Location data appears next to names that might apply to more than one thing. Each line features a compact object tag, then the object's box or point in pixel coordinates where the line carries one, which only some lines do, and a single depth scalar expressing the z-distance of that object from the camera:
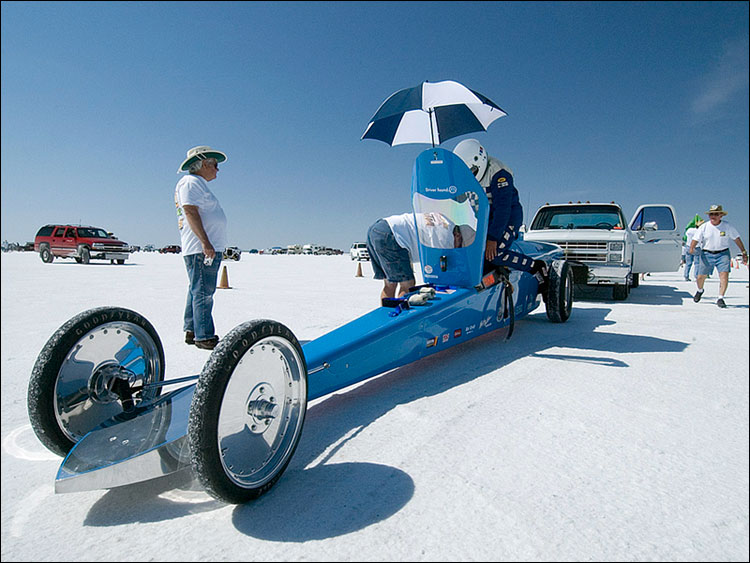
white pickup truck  8.12
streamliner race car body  1.58
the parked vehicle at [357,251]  41.59
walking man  7.64
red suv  21.09
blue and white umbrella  5.68
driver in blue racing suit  4.56
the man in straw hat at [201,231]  3.96
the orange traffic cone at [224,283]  10.79
